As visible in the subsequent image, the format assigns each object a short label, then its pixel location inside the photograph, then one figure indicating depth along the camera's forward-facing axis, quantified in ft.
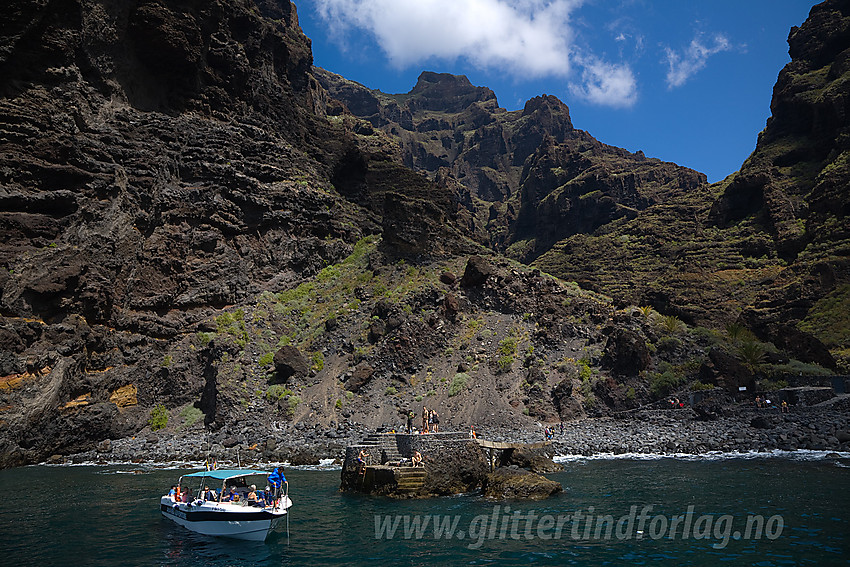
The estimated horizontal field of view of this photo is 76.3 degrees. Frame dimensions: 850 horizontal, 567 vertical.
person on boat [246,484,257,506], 71.77
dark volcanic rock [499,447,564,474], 113.60
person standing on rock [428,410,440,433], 126.31
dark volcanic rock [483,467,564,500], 87.97
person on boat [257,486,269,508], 71.04
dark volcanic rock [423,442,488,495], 95.91
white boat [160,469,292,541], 69.56
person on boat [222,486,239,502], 74.63
